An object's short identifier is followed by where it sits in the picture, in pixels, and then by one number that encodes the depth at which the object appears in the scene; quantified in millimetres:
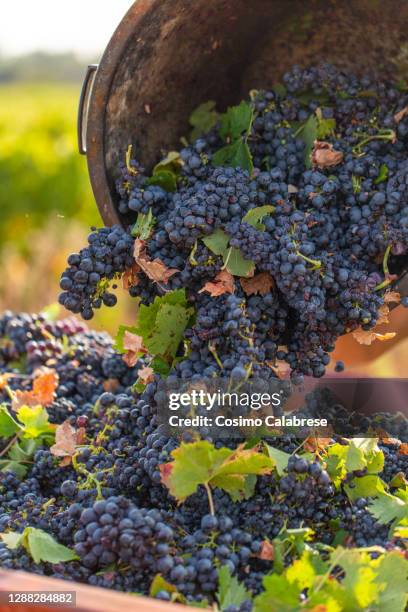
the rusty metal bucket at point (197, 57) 1642
